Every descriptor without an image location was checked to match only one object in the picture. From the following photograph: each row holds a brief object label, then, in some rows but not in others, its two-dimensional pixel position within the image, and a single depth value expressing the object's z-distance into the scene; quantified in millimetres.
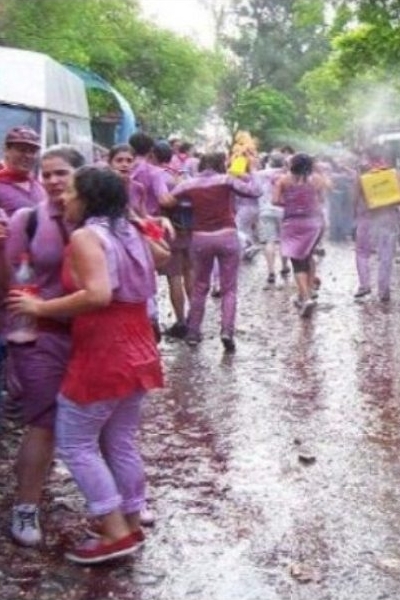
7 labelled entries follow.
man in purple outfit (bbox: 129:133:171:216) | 8688
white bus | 11477
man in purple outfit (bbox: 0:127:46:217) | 5418
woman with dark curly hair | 4141
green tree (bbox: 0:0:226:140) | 19547
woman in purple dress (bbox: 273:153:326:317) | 11055
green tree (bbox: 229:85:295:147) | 38500
